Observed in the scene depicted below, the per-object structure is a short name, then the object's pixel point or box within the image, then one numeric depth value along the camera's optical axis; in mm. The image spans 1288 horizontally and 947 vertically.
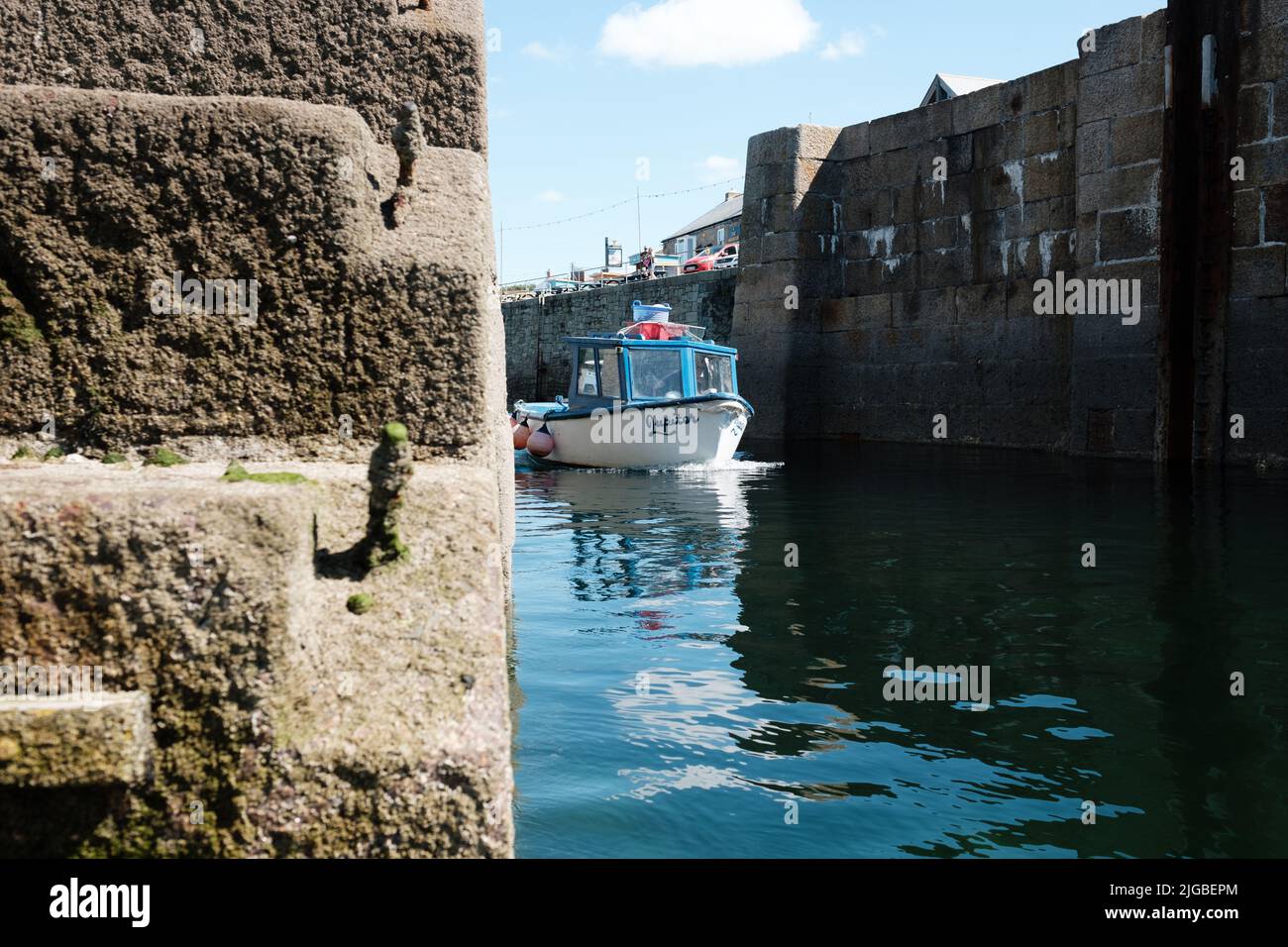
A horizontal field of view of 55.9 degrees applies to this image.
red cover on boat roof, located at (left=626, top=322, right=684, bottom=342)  20312
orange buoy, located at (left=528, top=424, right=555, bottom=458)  19978
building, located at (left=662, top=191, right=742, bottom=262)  59594
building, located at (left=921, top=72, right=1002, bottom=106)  30983
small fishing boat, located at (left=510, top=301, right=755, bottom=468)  18281
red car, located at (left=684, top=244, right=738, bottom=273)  36250
